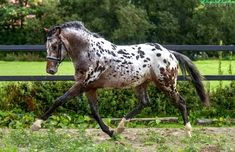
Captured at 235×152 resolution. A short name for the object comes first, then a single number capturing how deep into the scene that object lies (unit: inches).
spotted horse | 483.7
